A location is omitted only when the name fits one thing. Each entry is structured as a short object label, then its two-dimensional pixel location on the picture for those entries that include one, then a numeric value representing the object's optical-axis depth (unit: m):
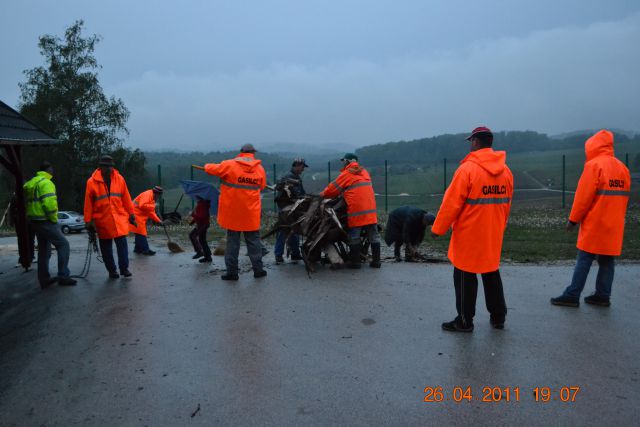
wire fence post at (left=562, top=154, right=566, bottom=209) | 22.57
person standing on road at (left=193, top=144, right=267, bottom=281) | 7.27
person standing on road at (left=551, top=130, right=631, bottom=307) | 5.49
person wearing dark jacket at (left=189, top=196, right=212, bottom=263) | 9.27
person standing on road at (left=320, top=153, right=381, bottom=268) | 8.10
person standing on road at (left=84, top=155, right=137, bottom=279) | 7.53
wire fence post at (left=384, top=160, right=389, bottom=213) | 23.35
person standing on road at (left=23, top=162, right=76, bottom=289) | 7.21
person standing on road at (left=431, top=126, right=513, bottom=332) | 4.70
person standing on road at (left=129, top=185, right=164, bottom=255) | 10.44
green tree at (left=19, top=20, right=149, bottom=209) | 30.58
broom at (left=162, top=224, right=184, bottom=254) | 10.80
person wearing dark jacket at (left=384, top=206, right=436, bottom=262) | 8.79
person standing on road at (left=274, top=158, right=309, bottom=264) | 8.88
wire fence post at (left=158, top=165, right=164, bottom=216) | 21.13
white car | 22.36
